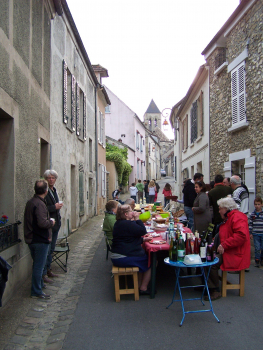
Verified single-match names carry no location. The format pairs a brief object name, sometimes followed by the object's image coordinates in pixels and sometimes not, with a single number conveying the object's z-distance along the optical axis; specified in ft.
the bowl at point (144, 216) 22.98
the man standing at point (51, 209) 19.06
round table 13.51
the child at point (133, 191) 64.23
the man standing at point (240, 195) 22.63
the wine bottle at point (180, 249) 14.38
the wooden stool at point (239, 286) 16.16
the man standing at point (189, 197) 28.04
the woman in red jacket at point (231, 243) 15.19
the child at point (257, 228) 21.70
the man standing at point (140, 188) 69.10
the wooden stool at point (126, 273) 15.70
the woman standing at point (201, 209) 22.02
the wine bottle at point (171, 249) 14.62
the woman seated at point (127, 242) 15.97
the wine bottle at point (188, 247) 14.90
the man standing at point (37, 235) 16.01
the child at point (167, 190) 51.47
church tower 265.13
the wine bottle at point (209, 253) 14.44
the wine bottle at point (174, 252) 14.46
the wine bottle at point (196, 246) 14.76
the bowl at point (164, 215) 25.69
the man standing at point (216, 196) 23.82
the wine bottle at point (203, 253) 14.30
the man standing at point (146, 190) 68.91
